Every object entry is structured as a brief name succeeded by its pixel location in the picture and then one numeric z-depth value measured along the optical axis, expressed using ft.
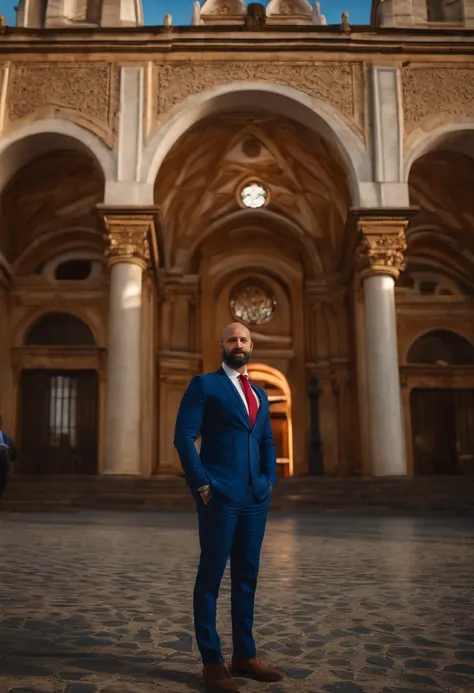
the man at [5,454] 29.66
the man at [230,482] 7.43
